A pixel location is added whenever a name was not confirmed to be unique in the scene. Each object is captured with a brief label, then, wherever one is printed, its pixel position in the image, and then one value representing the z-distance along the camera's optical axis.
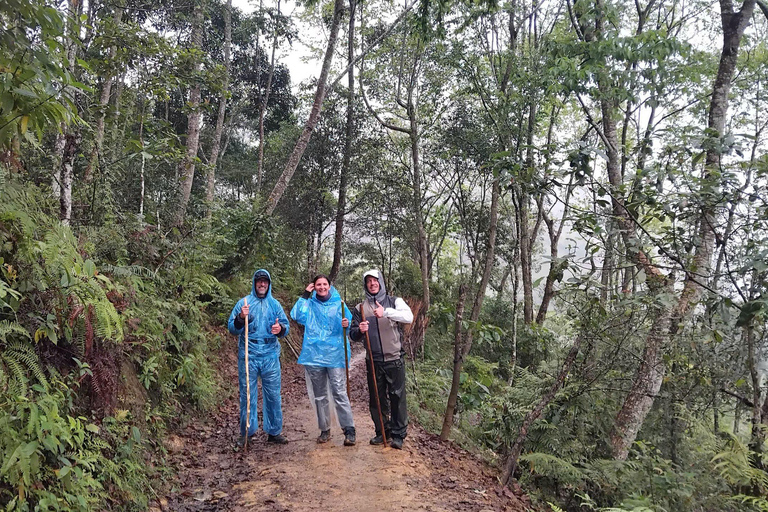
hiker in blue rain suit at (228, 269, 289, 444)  5.93
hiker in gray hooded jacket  5.71
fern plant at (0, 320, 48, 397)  3.16
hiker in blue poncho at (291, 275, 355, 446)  5.84
